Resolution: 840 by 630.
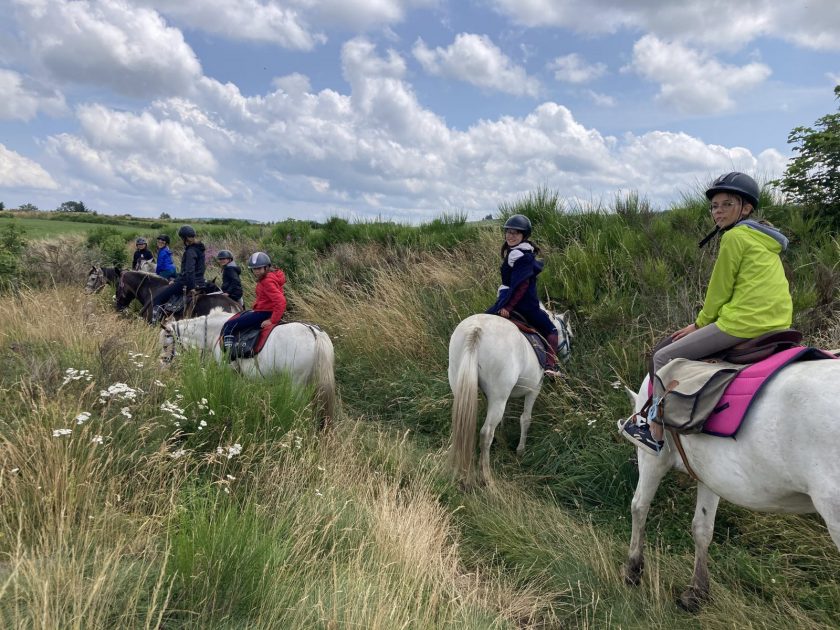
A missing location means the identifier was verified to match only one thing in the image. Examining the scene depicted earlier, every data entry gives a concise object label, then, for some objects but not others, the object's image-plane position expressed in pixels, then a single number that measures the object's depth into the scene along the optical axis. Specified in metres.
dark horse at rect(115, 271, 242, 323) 10.71
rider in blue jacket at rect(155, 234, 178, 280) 13.11
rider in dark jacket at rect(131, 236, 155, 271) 13.84
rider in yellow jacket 2.97
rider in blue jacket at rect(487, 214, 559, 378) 5.93
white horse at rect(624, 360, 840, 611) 2.35
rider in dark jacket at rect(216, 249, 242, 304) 10.09
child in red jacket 6.60
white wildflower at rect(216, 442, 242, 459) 3.46
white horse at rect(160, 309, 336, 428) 6.11
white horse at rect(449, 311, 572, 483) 5.16
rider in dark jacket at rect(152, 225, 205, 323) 10.27
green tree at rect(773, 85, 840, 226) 6.67
